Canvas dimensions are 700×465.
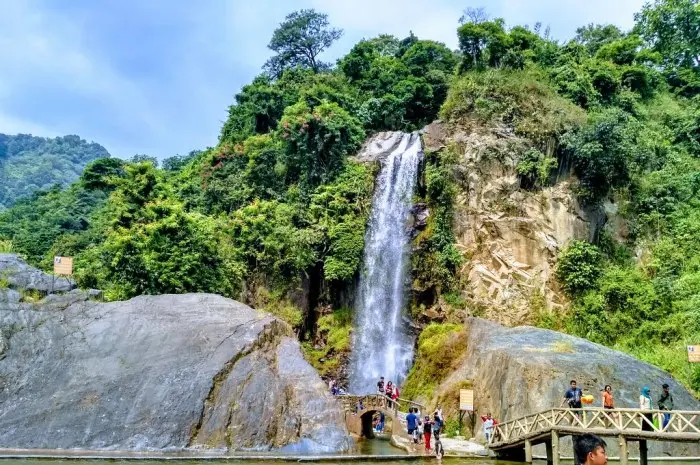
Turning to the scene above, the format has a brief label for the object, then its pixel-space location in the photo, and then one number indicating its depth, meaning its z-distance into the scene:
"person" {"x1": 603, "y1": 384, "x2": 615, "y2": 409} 17.67
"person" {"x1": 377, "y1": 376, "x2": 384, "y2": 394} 26.59
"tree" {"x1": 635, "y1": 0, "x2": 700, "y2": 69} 44.47
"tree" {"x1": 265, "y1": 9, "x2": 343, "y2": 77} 55.72
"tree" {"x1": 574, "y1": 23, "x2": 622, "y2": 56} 47.19
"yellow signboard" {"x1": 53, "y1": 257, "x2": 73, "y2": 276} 23.42
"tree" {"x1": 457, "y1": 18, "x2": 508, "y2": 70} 37.00
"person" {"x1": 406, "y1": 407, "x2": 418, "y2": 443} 22.19
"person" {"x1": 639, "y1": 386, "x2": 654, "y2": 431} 16.26
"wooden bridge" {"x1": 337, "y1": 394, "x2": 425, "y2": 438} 23.94
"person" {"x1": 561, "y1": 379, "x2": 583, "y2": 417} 17.86
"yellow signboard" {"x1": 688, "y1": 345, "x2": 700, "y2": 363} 20.25
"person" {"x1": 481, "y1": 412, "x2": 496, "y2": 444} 20.69
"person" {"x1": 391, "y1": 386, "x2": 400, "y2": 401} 25.86
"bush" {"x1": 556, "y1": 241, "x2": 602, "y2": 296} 29.25
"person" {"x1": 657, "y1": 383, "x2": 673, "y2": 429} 16.33
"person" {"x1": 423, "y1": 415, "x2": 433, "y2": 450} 20.11
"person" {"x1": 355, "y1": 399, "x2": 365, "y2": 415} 25.47
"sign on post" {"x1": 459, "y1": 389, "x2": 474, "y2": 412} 22.41
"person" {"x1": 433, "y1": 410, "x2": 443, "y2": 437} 20.21
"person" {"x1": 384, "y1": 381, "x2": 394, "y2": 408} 26.25
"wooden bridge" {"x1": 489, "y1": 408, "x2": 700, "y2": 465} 15.16
